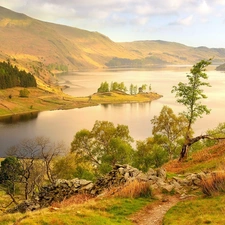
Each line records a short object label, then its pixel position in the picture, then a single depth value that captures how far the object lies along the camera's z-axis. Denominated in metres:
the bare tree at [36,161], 48.28
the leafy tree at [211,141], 44.94
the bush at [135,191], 15.15
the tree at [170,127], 48.94
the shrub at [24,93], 173.25
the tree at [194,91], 37.88
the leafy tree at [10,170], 51.10
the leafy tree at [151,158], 42.50
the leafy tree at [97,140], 51.09
